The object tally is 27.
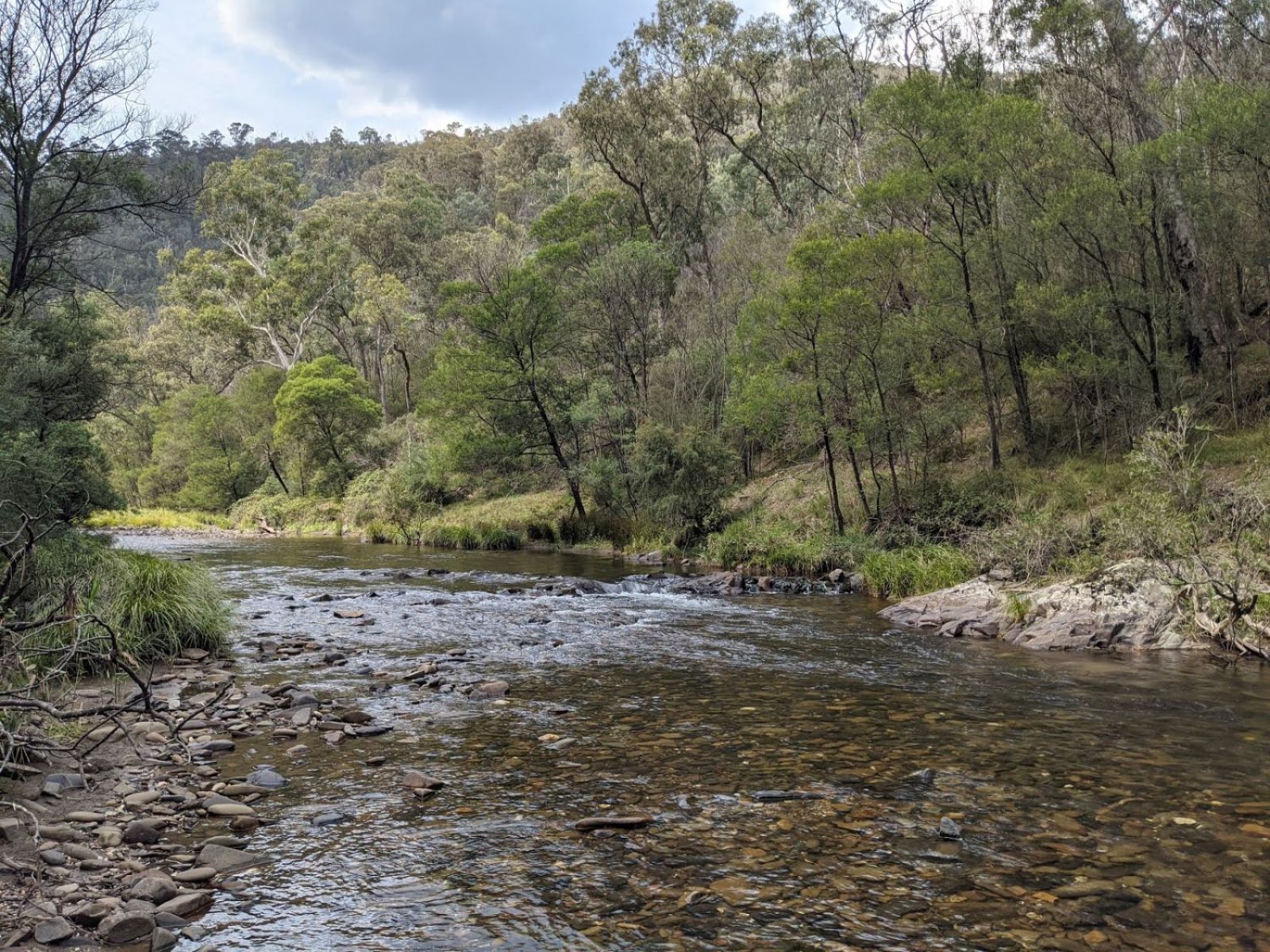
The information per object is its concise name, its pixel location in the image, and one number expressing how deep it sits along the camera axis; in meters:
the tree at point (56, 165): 13.28
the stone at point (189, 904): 4.41
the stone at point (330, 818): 5.74
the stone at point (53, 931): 3.99
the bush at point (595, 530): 28.95
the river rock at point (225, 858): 5.03
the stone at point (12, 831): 4.97
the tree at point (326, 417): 46.03
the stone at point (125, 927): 4.09
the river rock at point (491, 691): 9.37
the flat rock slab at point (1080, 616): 11.93
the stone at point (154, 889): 4.53
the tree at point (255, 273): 53.25
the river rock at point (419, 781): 6.45
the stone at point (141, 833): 5.30
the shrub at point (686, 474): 26.28
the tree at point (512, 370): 31.72
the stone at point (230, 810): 5.84
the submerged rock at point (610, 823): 5.66
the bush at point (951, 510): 19.56
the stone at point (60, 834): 5.15
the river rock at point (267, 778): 6.48
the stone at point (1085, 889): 4.63
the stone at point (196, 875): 4.80
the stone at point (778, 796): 6.12
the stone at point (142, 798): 5.92
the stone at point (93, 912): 4.22
